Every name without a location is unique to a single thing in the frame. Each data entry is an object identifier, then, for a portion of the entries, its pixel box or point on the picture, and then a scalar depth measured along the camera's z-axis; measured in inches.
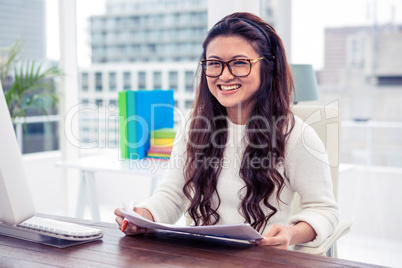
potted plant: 148.8
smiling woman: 96.2
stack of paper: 129.0
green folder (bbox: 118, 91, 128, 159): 129.3
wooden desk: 77.4
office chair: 103.7
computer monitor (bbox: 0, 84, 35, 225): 81.2
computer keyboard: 85.2
